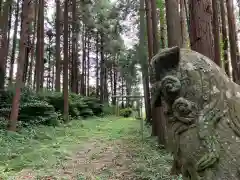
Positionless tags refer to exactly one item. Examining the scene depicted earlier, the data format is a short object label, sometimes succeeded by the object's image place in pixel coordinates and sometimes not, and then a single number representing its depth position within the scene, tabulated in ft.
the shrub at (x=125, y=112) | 58.67
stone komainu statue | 4.93
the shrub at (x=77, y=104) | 38.06
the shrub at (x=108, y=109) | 54.07
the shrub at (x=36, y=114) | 29.25
